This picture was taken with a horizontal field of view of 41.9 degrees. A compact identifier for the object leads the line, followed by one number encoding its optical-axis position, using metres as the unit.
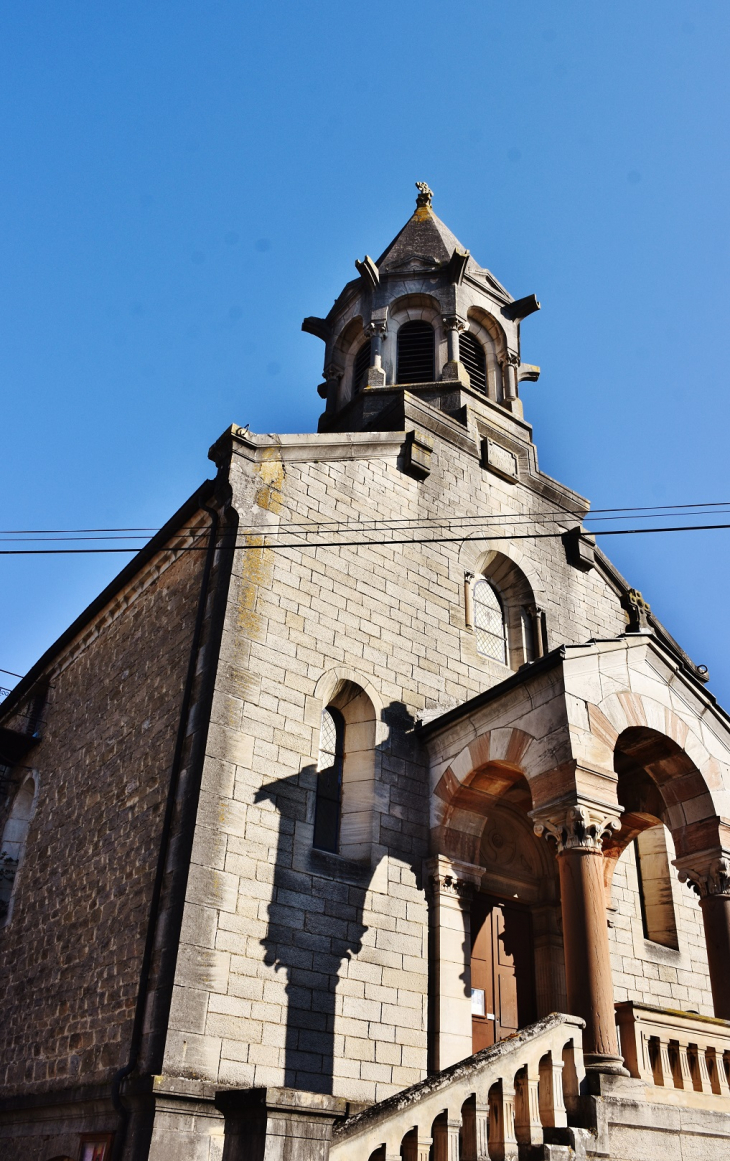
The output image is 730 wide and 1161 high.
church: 7.83
